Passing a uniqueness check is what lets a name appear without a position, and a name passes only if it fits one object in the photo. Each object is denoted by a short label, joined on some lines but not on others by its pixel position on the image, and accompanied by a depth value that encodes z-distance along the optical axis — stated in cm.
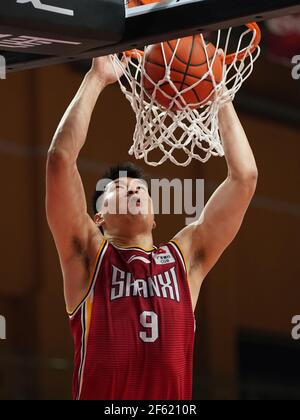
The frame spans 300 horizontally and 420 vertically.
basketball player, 684
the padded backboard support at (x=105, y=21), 542
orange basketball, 685
